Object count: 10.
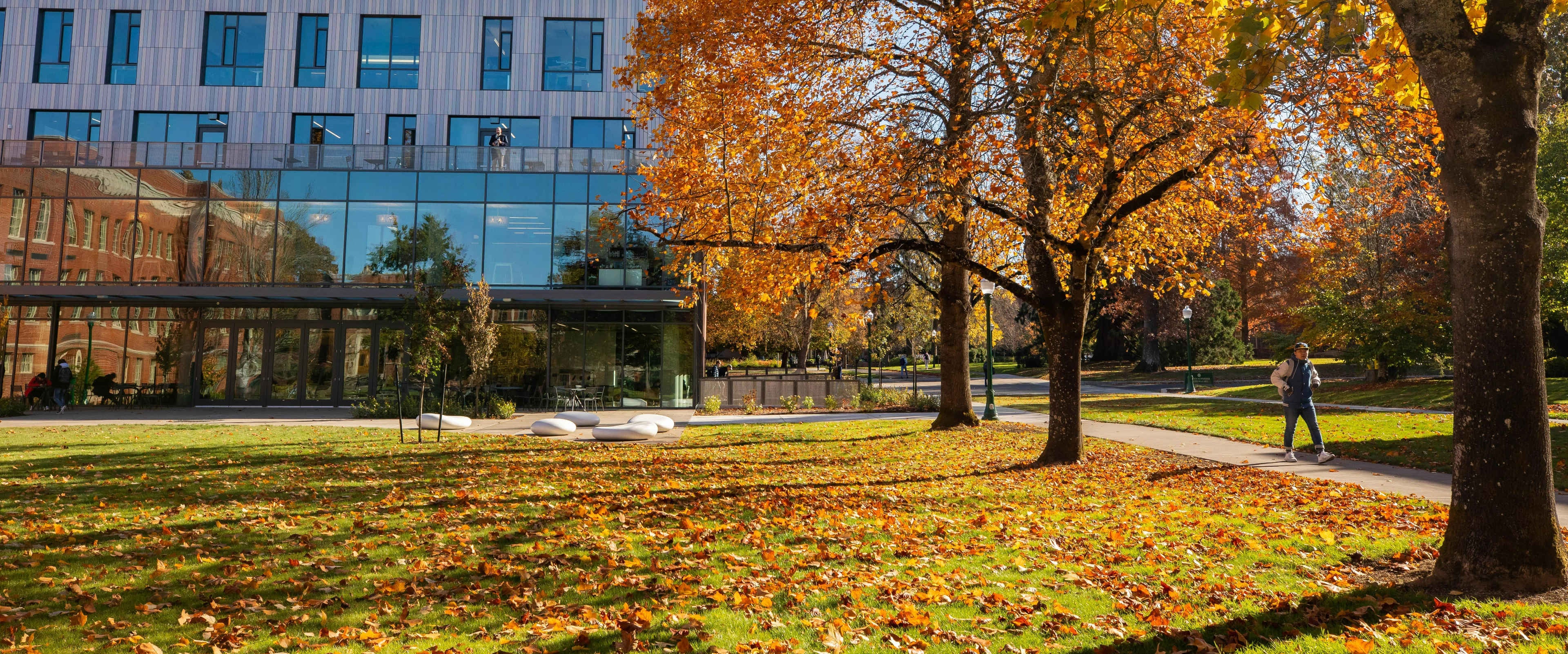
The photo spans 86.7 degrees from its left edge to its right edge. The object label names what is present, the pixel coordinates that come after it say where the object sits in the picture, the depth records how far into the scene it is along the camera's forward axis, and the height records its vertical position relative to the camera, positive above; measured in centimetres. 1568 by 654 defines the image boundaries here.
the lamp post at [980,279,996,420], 1905 -28
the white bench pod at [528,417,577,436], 1655 -98
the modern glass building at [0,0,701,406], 2536 +356
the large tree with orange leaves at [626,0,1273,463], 1023 +336
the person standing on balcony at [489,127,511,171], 2656 +712
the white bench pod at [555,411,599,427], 1920 -92
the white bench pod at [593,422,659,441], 1608 -104
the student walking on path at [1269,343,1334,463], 1208 -10
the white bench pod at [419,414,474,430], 1731 -93
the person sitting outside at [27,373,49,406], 2425 -27
